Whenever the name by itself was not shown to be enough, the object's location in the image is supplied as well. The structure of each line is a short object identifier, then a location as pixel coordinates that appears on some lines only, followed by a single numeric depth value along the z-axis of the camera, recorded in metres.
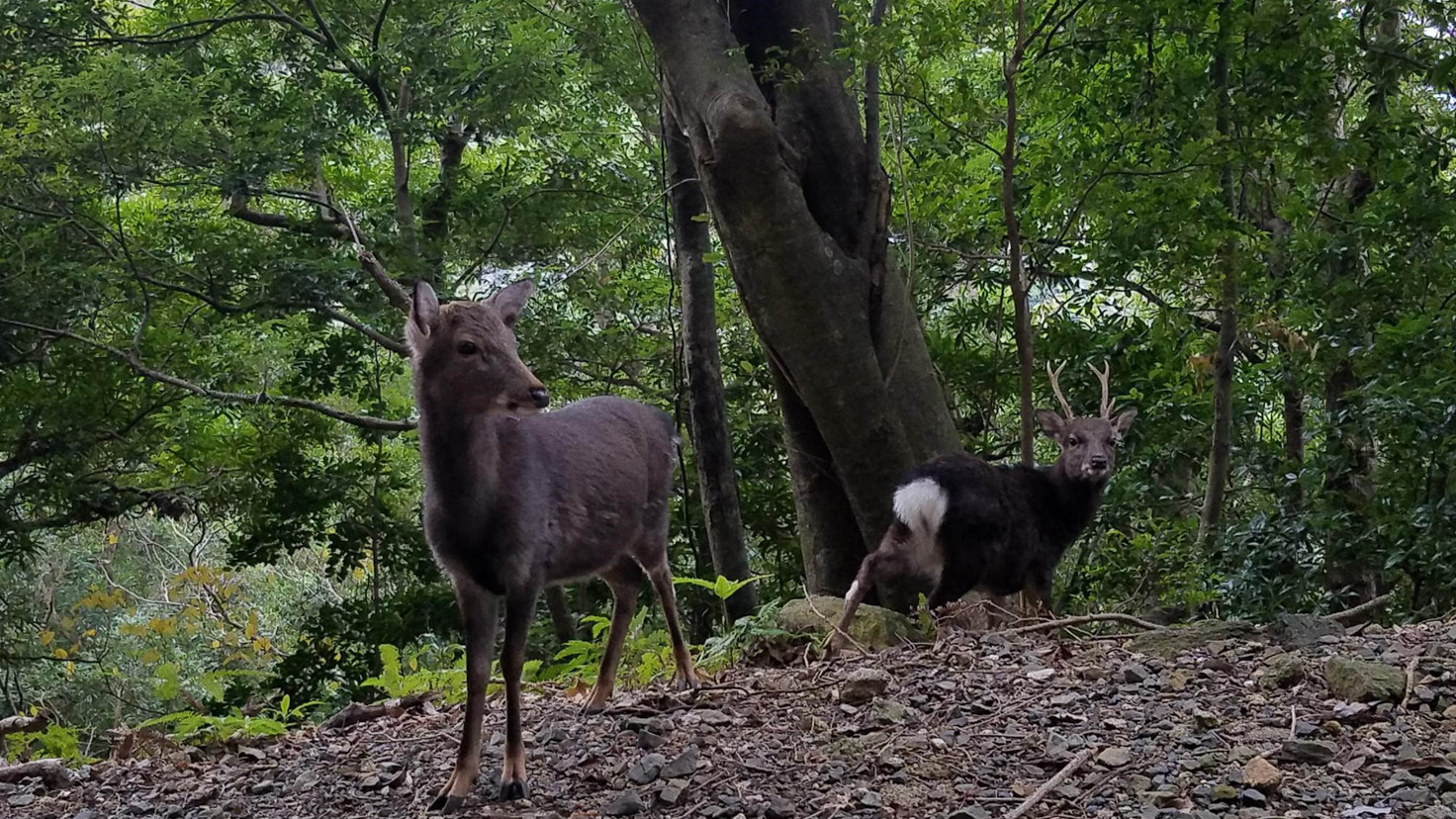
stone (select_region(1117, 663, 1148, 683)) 4.34
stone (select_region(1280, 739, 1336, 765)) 3.38
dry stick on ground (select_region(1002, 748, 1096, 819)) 3.22
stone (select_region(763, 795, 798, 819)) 3.39
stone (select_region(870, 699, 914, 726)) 4.09
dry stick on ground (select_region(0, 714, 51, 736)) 6.29
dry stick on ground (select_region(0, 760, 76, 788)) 4.77
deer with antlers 6.25
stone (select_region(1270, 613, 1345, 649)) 4.70
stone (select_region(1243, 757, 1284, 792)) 3.20
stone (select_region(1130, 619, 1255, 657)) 4.79
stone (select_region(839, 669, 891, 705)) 4.39
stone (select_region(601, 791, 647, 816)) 3.58
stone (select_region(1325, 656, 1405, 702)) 3.82
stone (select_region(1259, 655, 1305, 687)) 4.09
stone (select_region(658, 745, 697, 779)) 3.81
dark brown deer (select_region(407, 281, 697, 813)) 3.88
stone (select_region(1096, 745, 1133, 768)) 3.48
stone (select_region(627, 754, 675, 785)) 3.81
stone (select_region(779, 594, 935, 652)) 5.57
